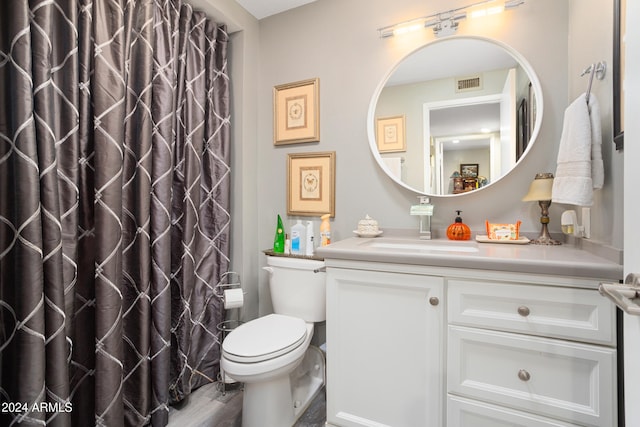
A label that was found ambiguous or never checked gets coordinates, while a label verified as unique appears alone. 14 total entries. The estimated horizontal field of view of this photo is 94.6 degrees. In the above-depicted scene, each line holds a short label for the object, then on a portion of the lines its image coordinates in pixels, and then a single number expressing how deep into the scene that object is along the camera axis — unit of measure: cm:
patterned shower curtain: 101
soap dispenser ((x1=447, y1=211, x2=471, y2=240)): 156
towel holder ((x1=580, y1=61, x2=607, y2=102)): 106
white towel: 108
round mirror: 152
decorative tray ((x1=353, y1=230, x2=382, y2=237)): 172
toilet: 129
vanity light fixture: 151
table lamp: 137
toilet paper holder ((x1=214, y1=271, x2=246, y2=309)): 171
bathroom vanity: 92
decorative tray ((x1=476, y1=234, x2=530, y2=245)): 141
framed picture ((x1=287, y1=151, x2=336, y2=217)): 192
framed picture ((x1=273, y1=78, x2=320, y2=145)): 196
